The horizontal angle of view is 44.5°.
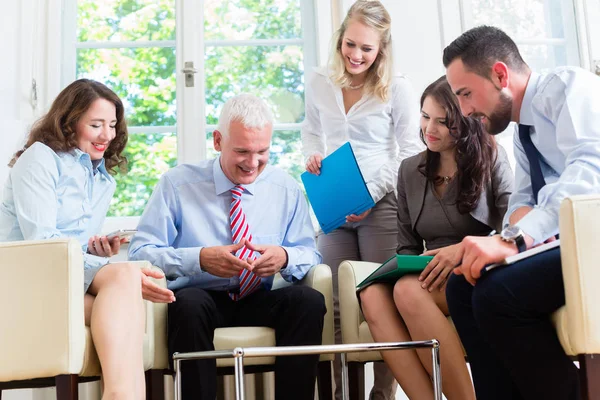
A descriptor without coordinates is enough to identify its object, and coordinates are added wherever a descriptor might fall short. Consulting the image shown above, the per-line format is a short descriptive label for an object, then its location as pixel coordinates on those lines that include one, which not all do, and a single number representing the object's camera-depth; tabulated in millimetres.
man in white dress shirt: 1563
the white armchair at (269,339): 2051
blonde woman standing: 2572
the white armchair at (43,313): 1676
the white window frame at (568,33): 3320
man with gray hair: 2006
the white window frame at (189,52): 3191
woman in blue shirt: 1711
